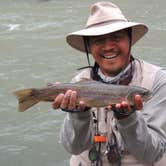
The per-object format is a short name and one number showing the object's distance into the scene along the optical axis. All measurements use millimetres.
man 3090
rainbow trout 2982
